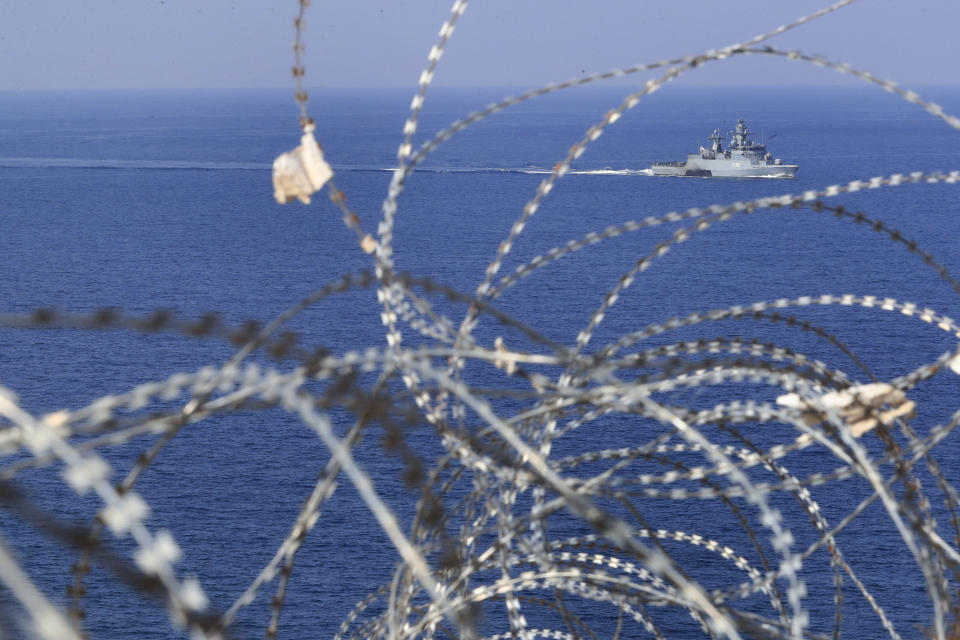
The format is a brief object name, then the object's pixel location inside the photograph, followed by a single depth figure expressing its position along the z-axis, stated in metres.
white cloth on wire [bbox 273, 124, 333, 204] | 24.75
